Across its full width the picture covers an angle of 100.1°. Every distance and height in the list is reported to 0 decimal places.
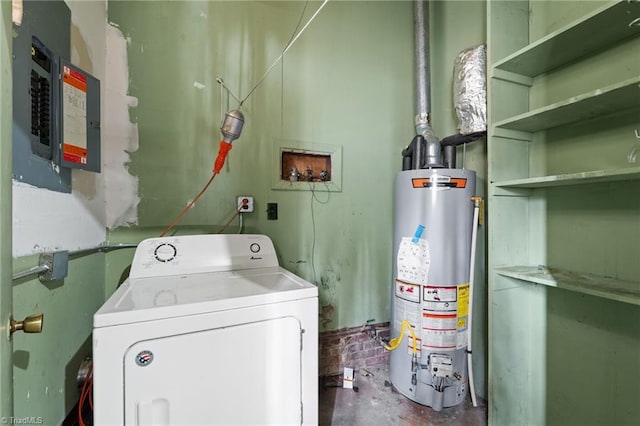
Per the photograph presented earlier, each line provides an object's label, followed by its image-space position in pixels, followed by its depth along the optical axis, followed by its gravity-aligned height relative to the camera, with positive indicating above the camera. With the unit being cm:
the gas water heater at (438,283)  151 -41
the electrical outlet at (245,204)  165 +5
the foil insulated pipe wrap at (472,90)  158 +73
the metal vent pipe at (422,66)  187 +104
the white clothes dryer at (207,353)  76 -45
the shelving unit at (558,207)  110 +2
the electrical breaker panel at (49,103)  85 +41
